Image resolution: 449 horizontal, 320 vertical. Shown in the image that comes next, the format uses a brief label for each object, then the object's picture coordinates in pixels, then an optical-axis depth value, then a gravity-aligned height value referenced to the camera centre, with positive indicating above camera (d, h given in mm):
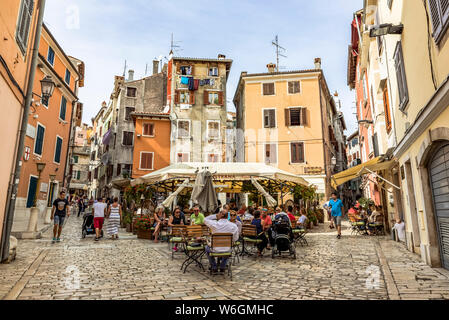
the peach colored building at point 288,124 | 25219 +7830
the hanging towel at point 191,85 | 29125 +12344
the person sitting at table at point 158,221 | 11023 -286
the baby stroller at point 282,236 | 7703 -567
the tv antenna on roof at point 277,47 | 29414 +16400
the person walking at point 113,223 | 11391 -381
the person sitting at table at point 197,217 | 8773 -105
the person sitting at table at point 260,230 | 8156 -442
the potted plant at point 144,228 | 11617 -574
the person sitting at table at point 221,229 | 5934 -311
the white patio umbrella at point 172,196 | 10666 +631
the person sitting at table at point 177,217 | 9867 -121
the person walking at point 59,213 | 10117 -14
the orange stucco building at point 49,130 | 17484 +5554
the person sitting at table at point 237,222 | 8406 -229
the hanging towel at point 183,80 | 29359 +12917
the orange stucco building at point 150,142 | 28038 +6654
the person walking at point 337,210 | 12055 +178
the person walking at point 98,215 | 11250 -80
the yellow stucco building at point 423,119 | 5227 +1885
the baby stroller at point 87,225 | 11719 -474
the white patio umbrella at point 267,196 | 10702 +654
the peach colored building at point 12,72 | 6105 +3090
